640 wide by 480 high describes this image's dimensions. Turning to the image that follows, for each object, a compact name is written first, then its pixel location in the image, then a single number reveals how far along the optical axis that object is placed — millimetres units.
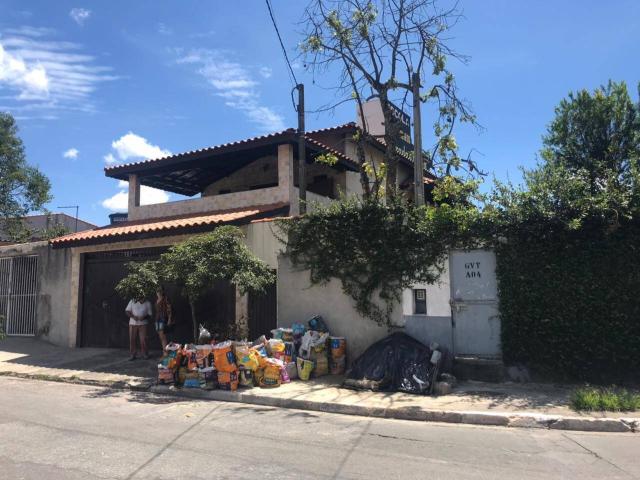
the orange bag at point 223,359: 8656
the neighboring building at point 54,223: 27656
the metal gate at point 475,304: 9211
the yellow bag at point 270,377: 8836
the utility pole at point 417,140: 11109
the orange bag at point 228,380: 8593
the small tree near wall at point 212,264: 9242
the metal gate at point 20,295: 15469
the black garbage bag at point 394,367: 8453
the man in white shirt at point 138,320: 11602
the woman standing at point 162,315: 11172
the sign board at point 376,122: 18328
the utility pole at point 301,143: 13141
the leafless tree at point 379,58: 11641
